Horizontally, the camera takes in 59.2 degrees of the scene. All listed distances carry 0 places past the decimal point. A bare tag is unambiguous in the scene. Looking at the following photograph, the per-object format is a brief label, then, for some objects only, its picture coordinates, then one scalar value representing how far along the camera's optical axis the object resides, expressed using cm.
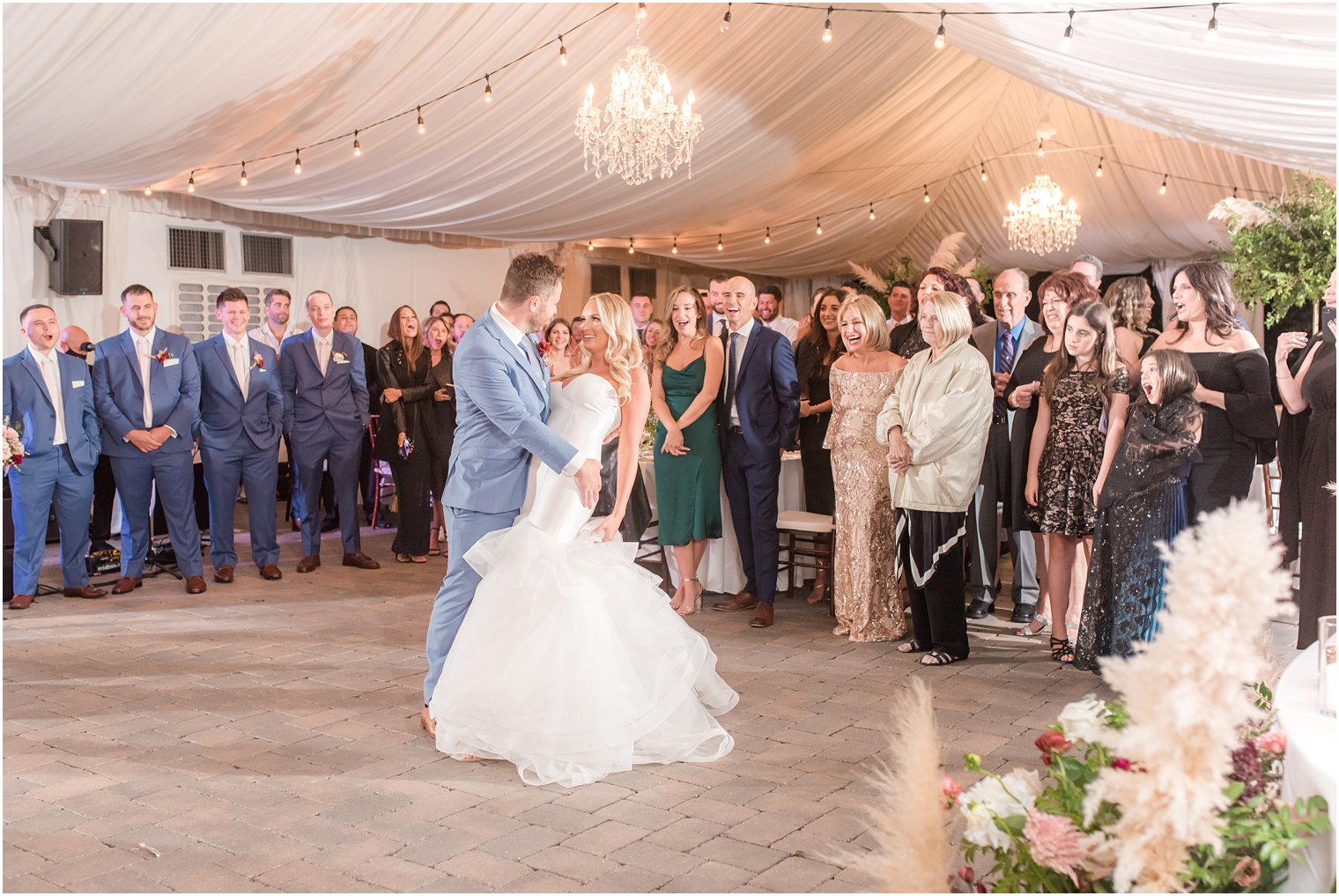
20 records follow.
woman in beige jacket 504
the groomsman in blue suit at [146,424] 665
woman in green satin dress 604
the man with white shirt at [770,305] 791
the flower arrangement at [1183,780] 142
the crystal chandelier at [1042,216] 1226
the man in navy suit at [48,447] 630
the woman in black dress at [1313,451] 456
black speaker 900
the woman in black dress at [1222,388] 460
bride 372
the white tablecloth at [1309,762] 162
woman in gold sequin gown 546
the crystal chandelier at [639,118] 736
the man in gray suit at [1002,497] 602
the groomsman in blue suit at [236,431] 705
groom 387
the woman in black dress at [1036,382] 538
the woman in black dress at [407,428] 773
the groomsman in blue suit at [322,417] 743
